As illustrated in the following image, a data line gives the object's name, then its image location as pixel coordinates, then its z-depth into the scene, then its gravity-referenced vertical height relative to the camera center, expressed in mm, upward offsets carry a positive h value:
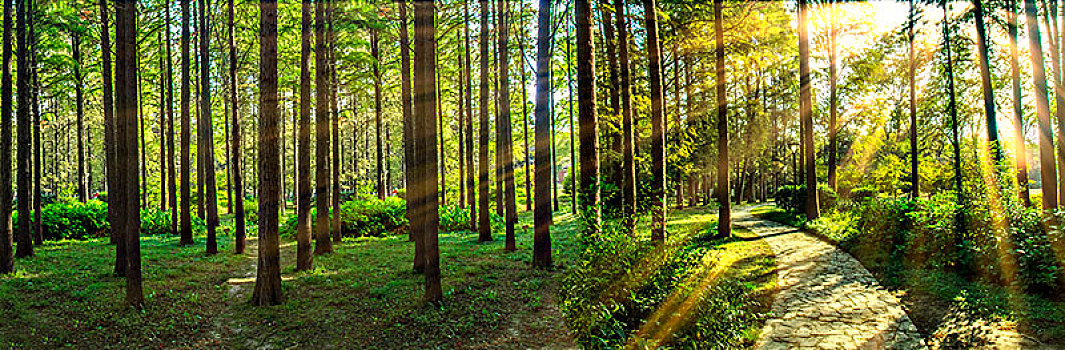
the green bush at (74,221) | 17266 -767
